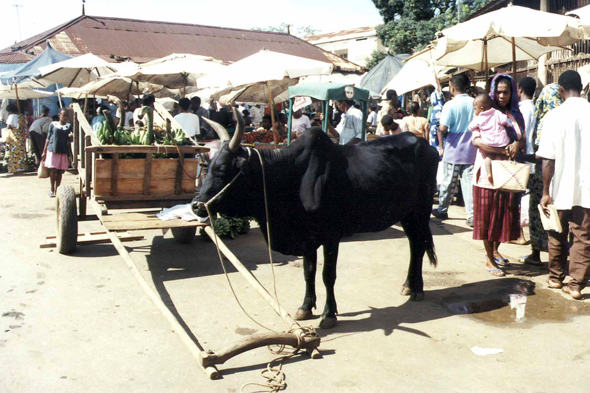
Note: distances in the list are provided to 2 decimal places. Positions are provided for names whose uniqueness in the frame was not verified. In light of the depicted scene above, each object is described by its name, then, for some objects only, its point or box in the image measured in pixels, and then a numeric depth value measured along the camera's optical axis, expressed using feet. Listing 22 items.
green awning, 29.76
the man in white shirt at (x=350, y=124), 32.63
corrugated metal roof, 75.41
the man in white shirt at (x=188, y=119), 33.32
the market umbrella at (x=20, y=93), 57.93
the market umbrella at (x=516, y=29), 21.43
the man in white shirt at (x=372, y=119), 54.49
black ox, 15.07
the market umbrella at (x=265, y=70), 29.17
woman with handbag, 20.42
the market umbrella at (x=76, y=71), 44.29
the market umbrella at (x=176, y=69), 36.70
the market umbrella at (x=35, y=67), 52.65
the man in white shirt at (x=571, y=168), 17.79
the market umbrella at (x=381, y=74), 50.83
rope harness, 12.60
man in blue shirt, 28.07
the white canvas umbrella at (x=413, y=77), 39.09
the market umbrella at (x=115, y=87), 42.42
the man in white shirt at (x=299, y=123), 36.76
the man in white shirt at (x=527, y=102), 24.82
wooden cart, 20.59
